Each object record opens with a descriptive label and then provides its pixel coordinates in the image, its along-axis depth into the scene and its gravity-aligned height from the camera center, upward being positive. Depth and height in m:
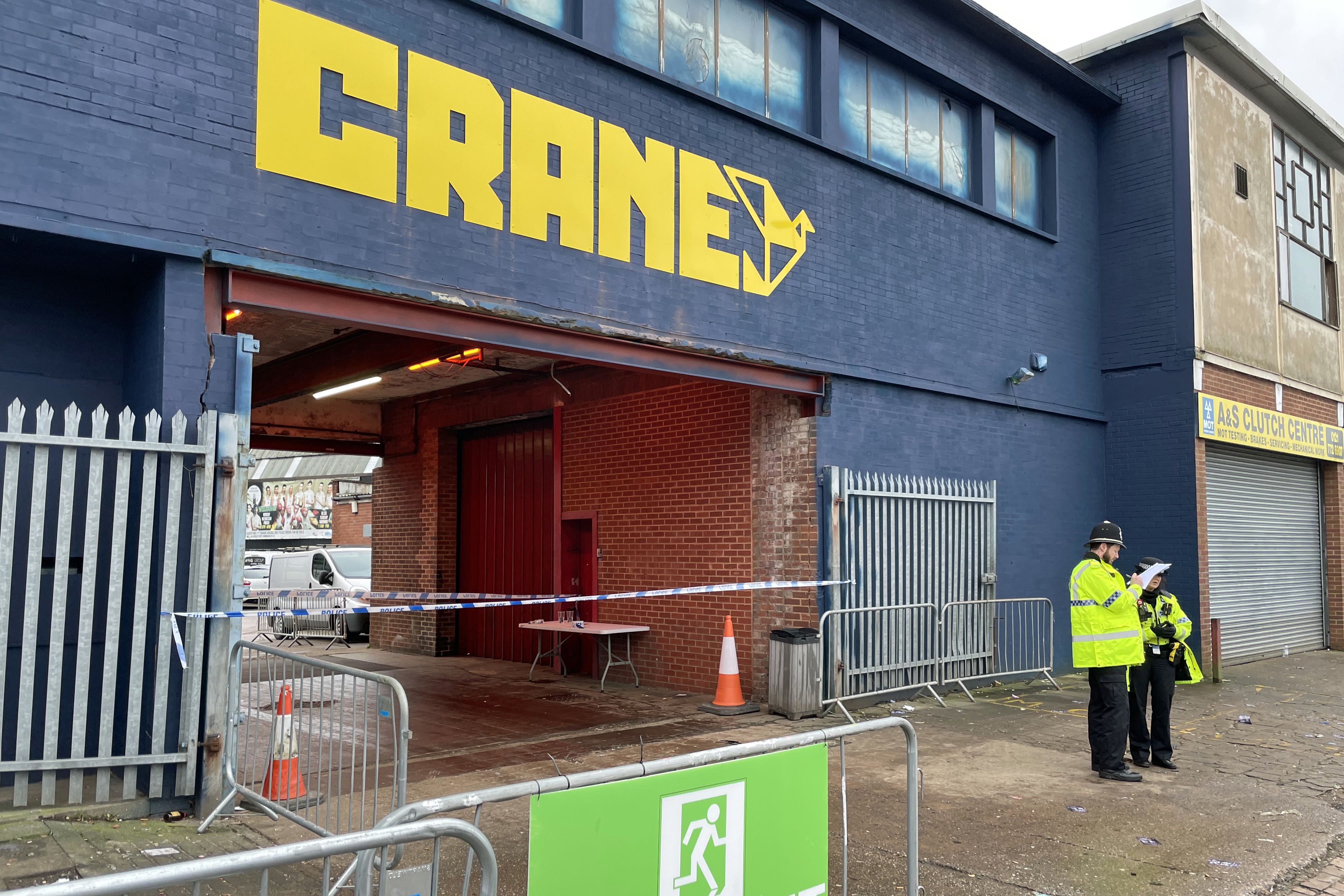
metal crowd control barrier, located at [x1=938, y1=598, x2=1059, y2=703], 11.23 -1.20
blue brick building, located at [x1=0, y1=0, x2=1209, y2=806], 6.39 +2.29
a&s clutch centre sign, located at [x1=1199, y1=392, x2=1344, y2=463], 13.73 +1.60
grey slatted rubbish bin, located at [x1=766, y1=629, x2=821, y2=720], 9.61 -1.32
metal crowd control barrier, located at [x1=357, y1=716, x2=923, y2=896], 3.02 -0.80
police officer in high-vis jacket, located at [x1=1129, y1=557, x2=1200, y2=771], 7.83 -1.04
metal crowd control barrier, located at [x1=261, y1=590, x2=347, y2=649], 18.31 -1.67
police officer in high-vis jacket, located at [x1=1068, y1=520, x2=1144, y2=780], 7.40 -0.77
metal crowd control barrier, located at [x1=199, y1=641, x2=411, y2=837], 5.00 -1.50
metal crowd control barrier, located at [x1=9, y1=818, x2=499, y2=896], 2.29 -0.81
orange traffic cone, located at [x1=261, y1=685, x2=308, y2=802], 6.19 -1.40
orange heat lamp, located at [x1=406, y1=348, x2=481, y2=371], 10.09 +1.84
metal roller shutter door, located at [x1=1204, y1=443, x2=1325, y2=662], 14.38 -0.22
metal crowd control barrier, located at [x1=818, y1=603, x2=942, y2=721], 10.05 -1.17
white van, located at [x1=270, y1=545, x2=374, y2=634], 19.69 -0.72
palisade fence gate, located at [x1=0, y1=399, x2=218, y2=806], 5.62 -0.39
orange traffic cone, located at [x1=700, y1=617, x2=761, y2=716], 10.04 -1.46
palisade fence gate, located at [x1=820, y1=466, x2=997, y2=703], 10.20 -0.49
